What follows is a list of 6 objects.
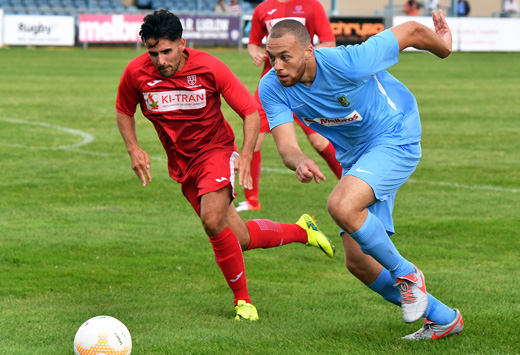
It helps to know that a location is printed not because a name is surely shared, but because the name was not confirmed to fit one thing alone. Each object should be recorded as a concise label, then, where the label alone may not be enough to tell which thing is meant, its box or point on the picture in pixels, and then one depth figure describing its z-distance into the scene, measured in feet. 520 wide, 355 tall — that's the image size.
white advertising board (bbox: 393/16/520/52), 192.03
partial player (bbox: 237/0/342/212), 55.26
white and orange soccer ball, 28.02
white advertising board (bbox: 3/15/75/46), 190.75
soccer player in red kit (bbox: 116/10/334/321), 34.17
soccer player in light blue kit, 28.96
